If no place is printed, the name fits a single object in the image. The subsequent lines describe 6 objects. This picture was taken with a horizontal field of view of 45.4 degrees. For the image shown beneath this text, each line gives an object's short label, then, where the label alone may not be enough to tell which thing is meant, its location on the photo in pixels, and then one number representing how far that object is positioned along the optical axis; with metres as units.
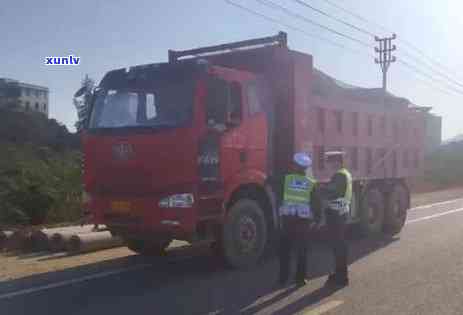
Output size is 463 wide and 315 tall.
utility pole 37.94
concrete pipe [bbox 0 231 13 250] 10.38
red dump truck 7.23
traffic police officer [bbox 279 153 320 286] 7.06
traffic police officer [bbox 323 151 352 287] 7.20
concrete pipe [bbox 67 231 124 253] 9.62
